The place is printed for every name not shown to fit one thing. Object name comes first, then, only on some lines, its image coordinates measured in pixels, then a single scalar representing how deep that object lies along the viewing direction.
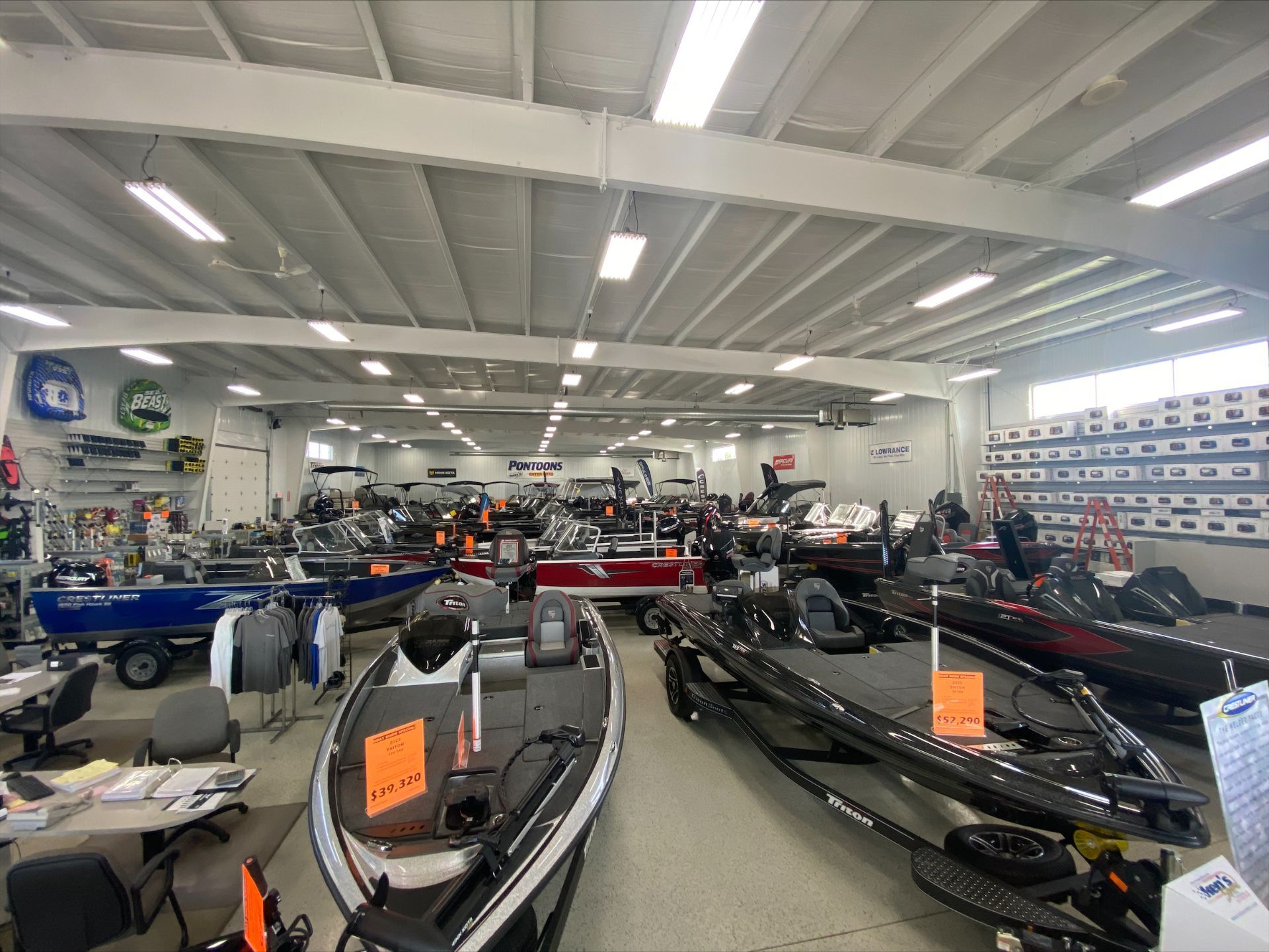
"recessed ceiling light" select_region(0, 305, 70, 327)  6.04
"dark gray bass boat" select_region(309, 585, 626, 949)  1.52
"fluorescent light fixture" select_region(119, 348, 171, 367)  9.02
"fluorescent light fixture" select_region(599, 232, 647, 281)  4.75
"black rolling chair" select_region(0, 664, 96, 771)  3.25
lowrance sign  13.88
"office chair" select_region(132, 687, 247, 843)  2.69
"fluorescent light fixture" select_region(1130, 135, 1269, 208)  3.77
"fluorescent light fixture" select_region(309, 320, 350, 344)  7.42
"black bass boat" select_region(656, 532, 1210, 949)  1.76
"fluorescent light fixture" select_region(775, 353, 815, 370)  9.95
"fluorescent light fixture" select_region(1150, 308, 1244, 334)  6.86
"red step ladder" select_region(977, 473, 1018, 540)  9.75
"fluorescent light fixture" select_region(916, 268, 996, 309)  5.72
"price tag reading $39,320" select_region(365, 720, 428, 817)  1.79
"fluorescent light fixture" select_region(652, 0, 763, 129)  2.51
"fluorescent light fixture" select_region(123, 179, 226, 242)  3.89
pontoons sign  30.55
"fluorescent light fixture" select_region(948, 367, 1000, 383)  9.65
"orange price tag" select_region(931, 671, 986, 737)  2.20
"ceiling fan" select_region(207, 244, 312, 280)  5.34
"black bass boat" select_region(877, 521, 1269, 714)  3.12
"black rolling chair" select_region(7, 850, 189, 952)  1.60
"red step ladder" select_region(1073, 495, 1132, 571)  7.26
